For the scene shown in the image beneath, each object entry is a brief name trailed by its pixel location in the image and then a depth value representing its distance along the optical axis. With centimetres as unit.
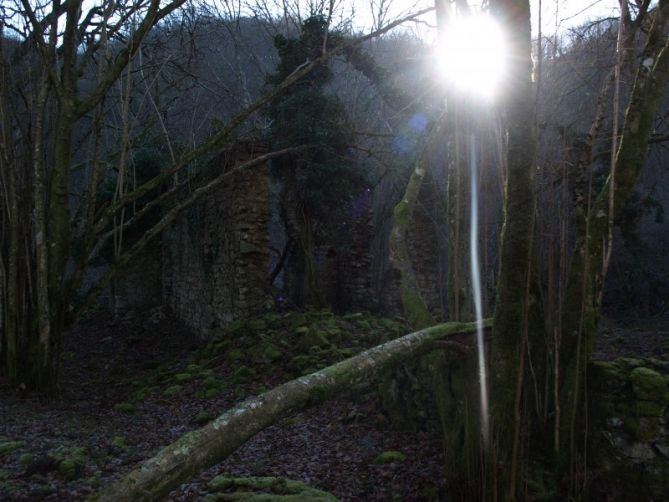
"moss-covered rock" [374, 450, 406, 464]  400
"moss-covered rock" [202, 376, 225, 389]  631
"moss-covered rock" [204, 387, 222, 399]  603
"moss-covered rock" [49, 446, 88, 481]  328
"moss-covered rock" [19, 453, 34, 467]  336
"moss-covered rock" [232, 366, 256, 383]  639
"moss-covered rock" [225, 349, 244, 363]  704
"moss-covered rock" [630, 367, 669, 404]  315
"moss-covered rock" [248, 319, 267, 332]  779
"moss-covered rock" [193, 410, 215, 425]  523
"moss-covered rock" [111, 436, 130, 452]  405
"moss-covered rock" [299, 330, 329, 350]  679
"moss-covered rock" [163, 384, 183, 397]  631
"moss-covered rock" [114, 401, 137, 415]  569
